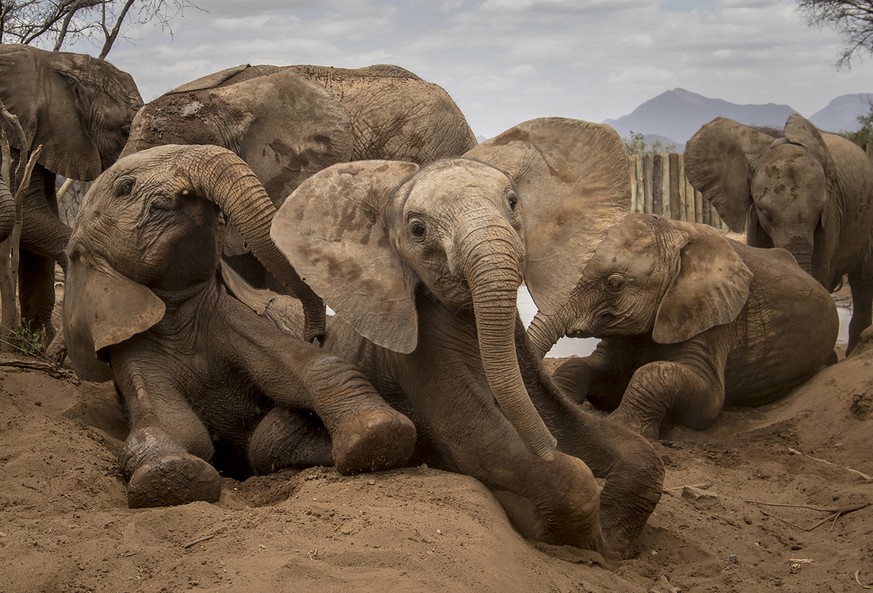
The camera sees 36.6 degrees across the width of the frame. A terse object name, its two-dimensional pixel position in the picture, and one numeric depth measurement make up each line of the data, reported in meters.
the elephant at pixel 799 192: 9.65
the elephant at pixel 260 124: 7.01
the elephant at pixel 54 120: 8.99
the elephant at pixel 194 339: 5.04
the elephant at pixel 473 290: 4.46
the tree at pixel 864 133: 19.78
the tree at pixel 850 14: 19.88
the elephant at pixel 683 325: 7.11
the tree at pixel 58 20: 10.94
